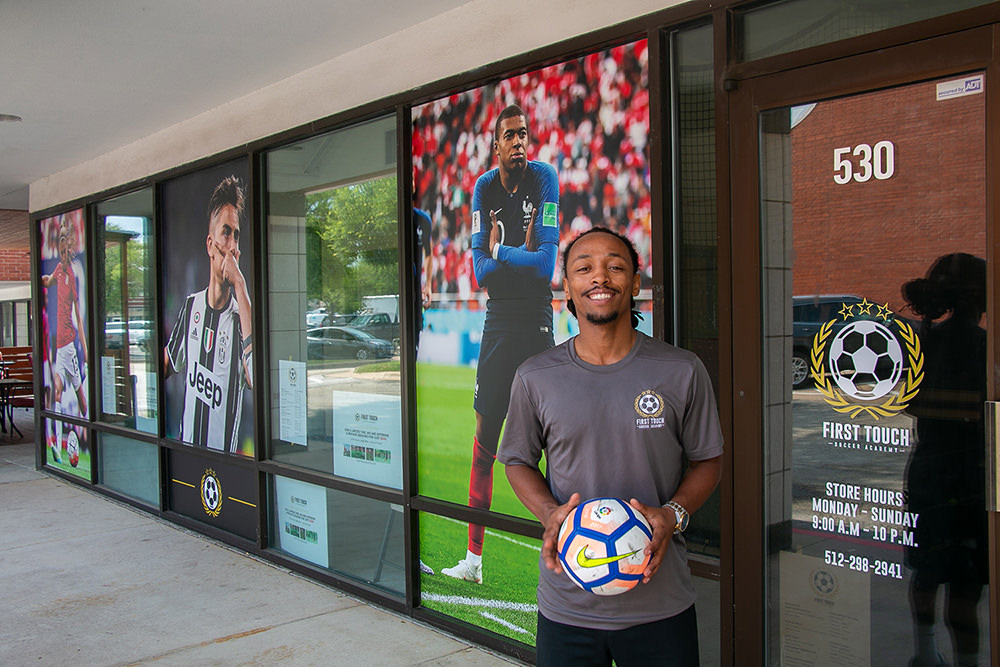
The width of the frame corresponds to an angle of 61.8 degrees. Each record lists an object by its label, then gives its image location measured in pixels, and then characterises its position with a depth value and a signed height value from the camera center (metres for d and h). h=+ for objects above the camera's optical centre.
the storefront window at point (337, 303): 4.89 +0.10
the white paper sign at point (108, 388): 8.02 -0.64
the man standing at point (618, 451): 2.10 -0.35
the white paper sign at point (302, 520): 5.43 -1.34
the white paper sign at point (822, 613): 2.87 -1.07
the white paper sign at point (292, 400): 5.57 -0.55
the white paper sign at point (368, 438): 4.82 -0.72
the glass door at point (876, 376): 2.61 -0.21
